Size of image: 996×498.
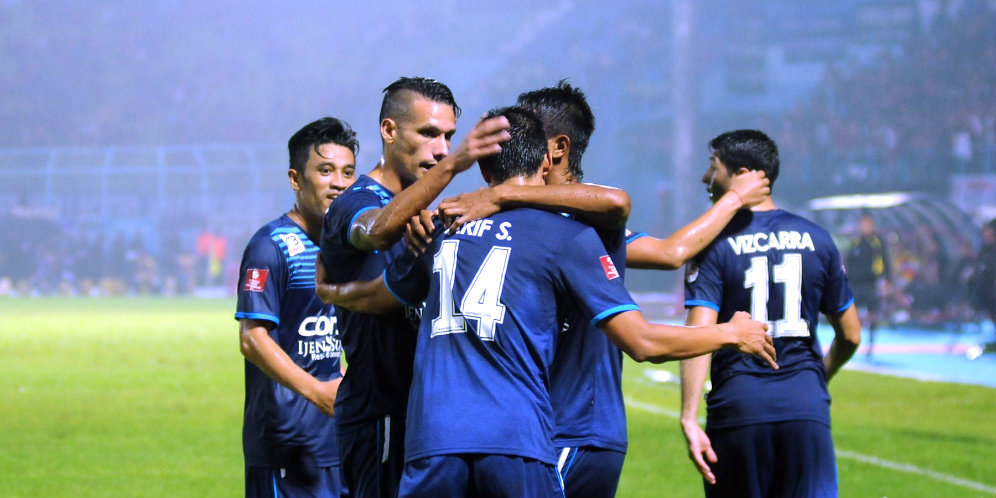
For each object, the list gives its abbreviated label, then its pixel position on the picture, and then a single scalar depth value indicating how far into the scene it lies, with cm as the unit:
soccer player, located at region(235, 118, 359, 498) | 993
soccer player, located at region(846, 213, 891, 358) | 3631
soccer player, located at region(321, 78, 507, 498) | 783
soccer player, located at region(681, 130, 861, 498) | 938
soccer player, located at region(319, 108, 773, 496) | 656
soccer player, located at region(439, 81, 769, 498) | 726
